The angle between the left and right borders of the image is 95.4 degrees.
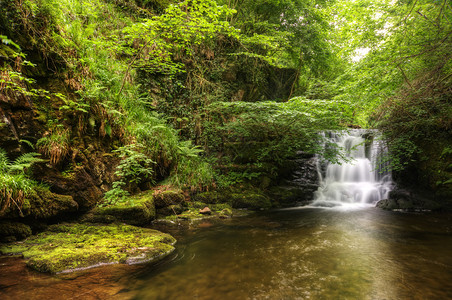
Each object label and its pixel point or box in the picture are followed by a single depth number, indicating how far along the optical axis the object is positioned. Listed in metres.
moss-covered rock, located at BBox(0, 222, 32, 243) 3.35
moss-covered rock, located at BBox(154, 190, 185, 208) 5.88
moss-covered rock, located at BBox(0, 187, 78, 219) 3.40
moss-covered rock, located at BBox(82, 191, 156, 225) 4.55
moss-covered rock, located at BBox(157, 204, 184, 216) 5.87
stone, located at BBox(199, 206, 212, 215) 6.35
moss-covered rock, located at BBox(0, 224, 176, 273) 2.96
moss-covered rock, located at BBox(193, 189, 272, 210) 7.31
